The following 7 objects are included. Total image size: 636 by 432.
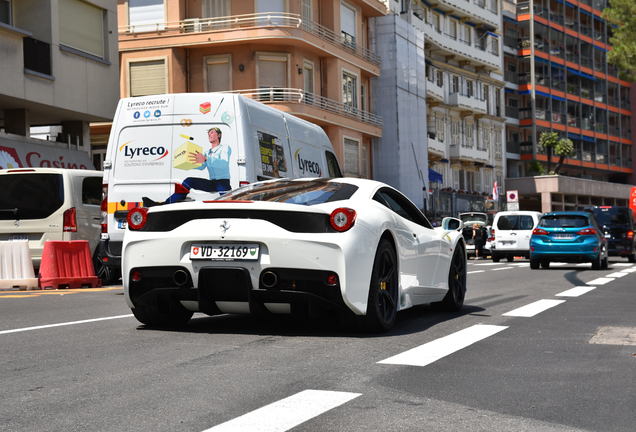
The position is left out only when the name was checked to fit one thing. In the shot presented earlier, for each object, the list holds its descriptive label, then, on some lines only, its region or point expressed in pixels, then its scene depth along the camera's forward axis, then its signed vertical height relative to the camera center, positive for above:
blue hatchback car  24.64 -0.64
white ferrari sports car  7.64 -0.25
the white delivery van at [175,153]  14.09 +0.98
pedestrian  38.38 -0.79
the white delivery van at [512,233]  32.88 -0.55
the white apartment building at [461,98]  59.78 +7.51
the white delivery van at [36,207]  16.77 +0.34
